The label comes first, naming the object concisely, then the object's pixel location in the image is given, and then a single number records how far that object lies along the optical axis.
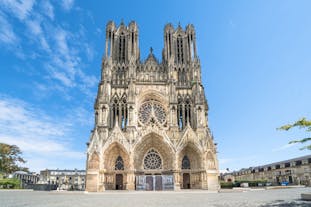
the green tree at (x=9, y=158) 35.33
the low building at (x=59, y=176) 81.37
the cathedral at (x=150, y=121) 27.91
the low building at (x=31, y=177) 67.95
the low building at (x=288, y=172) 49.47
